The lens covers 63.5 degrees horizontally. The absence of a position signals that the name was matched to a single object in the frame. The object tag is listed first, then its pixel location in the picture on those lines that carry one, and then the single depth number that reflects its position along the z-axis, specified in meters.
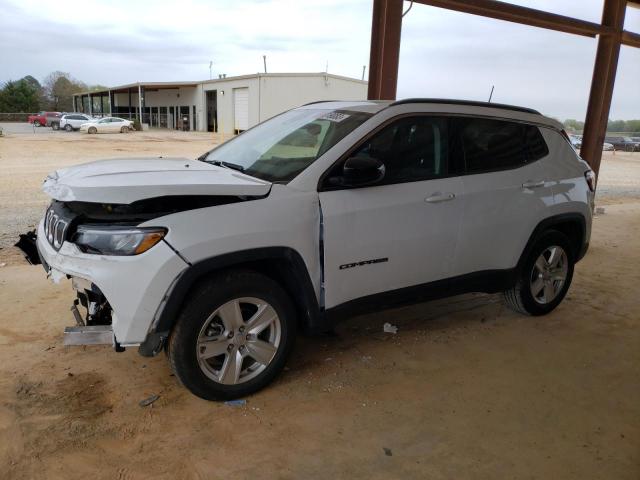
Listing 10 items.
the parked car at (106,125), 38.53
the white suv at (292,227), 2.84
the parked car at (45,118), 44.12
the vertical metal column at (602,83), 8.38
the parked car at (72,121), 40.97
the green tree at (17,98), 60.59
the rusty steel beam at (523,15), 6.51
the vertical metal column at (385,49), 5.72
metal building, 34.59
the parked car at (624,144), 41.78
